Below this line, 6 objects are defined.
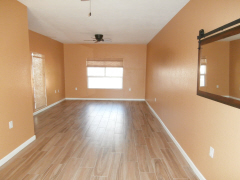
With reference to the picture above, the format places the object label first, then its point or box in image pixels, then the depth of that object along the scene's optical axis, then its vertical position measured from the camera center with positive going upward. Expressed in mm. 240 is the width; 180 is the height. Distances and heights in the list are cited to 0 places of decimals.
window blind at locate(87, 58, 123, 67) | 7098 +757
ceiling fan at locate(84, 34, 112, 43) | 4875 +1324
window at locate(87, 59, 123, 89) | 7121 +202
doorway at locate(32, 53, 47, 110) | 4814 -58
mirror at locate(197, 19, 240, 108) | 1379 +147
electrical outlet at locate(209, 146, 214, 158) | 1781 -876
